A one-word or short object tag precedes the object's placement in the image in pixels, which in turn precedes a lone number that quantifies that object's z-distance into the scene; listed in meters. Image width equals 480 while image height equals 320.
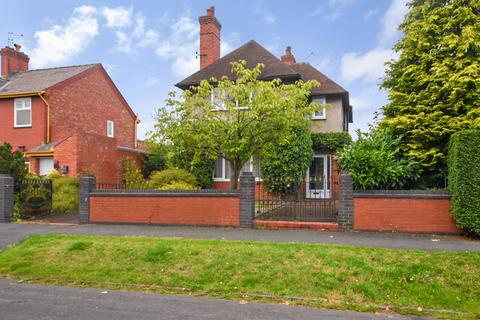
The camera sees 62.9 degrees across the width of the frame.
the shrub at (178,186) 15.23
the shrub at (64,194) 15.16
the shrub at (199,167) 18.61
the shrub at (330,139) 19.02
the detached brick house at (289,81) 19.45
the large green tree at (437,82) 12.47
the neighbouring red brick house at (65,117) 17.64
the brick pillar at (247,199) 11.30
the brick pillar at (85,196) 12.91
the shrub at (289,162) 17.47
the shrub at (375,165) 11.02
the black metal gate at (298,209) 11.40
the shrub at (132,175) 18.61
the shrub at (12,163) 14.03
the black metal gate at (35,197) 14.07
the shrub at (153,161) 21.16
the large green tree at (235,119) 12.09
